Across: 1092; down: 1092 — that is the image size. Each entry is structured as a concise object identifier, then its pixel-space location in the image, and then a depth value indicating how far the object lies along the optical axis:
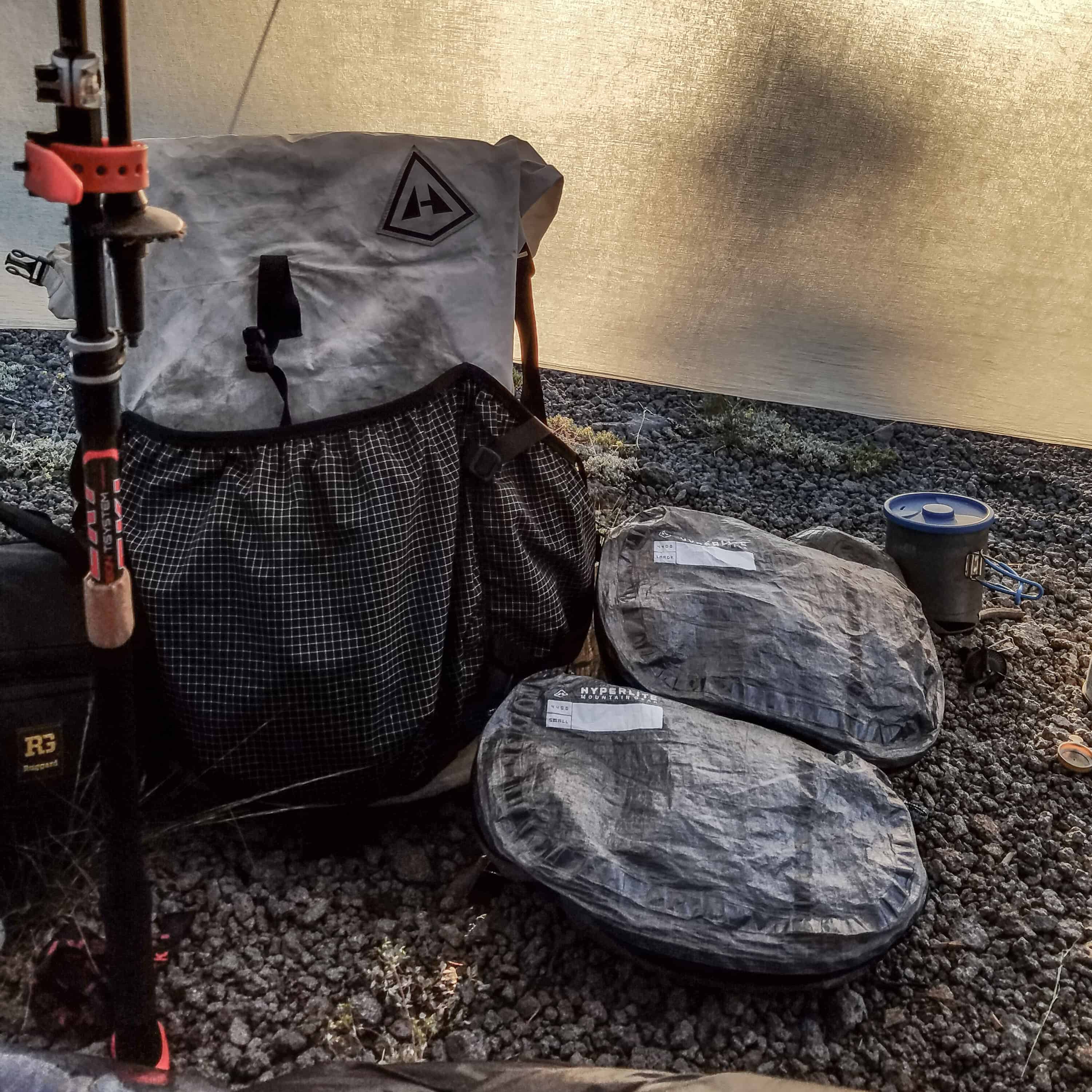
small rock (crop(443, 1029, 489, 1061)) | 1.19
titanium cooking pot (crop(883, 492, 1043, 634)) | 2.03
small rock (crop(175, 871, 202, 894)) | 1.38
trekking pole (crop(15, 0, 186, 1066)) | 0.68
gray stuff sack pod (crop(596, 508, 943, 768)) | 1.57
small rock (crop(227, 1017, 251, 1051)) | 1.18
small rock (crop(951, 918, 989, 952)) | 1.43
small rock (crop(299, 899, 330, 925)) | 1.36
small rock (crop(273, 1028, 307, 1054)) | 1.18
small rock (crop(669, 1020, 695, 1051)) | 1.24
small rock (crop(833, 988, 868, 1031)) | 1.29
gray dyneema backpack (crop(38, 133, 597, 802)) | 1.33
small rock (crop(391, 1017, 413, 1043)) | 1.21
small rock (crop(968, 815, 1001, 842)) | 1.63
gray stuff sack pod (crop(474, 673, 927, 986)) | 1.21
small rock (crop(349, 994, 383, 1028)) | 1.22
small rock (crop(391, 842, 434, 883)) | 1.45
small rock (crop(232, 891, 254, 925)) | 1.35
